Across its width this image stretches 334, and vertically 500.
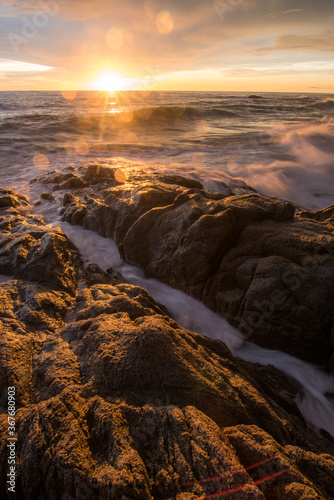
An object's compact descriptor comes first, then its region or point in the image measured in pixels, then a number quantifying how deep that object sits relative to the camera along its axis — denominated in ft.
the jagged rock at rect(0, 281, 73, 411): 7.24
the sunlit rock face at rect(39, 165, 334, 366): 11.35
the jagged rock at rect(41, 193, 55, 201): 26.42
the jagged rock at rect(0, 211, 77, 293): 13.46
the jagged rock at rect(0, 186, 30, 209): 22.53
